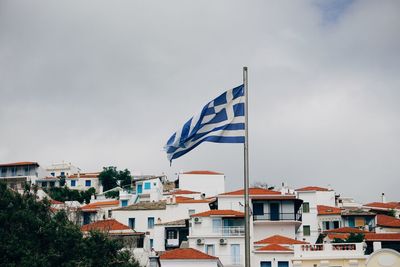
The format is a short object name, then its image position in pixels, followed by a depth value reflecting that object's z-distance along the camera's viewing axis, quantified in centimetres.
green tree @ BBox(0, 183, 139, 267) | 4175
